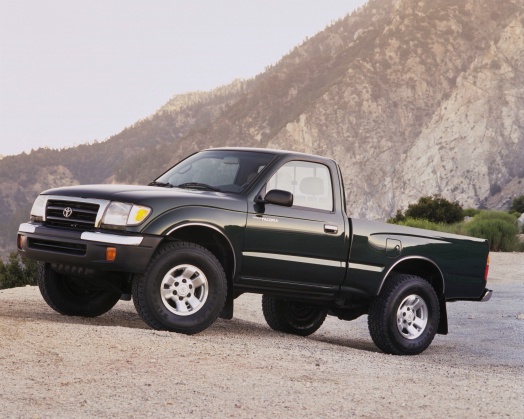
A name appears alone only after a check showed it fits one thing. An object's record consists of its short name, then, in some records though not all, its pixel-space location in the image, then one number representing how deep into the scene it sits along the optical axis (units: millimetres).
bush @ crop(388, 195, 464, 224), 37844
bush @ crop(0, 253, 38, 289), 29531
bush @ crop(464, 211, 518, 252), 30906
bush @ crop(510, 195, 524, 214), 51312
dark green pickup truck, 8914
